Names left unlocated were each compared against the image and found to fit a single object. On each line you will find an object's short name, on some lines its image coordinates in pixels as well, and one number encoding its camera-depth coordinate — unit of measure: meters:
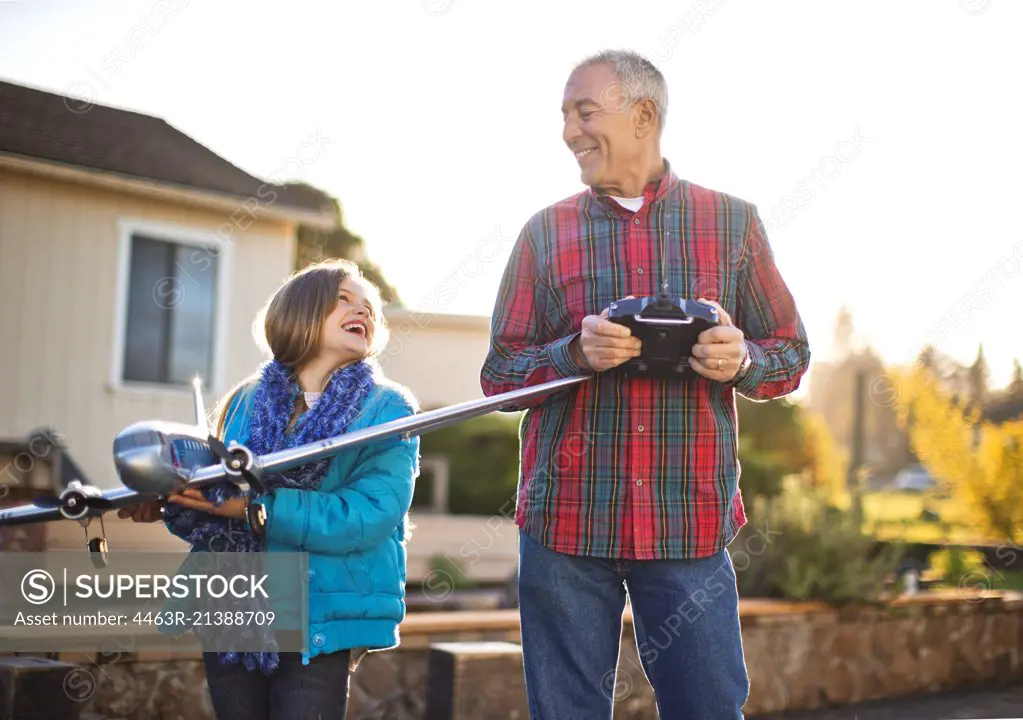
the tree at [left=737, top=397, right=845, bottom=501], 19.27
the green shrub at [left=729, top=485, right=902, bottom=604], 5.96
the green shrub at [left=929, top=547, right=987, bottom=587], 7.53
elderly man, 2.23
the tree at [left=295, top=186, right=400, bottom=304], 19.27
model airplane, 1.86
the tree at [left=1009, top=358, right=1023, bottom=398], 9.52
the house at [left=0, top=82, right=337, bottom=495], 9.18
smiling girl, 2.29
